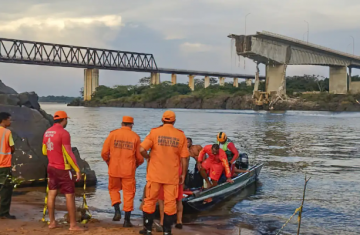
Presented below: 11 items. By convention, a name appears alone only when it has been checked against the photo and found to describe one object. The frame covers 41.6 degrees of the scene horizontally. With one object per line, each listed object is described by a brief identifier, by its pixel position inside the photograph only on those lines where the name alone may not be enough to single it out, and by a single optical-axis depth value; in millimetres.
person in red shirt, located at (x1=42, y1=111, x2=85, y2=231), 7277
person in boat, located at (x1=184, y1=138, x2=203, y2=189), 11359
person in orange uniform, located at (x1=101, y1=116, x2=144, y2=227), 8188
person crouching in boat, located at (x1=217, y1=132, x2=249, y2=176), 11734
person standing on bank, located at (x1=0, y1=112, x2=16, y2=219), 7941
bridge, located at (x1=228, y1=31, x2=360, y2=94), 81062
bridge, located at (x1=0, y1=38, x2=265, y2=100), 114312
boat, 10188
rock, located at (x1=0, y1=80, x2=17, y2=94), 15432
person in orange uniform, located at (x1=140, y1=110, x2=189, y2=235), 7113
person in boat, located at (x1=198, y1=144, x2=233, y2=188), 10898
